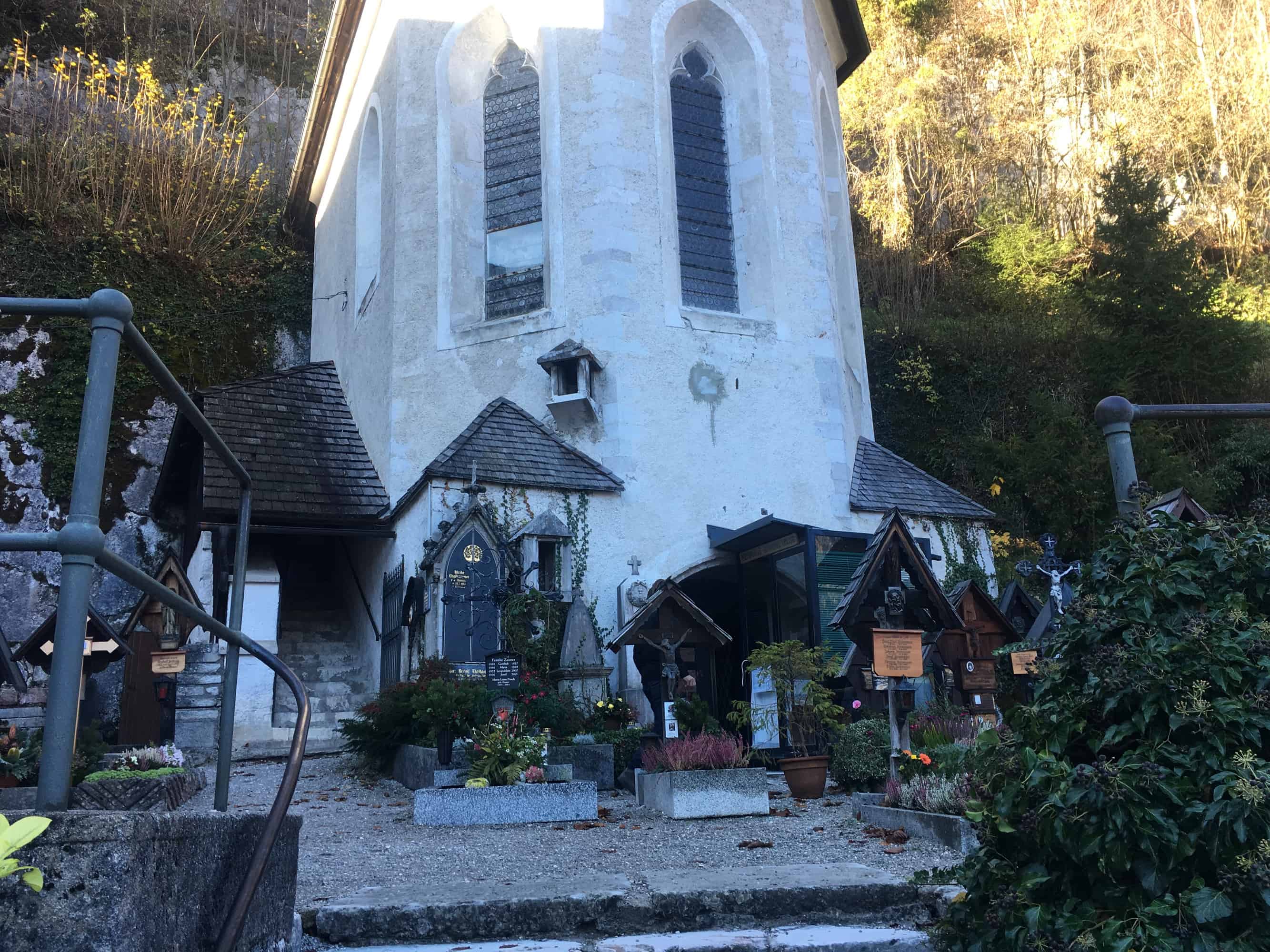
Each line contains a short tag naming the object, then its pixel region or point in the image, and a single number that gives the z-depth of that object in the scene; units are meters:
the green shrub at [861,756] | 9.06
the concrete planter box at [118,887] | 2.02
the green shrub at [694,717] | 10.26
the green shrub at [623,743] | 10.38
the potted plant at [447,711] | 9.11
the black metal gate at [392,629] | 13.20
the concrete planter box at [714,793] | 8.22
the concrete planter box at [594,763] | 9.95
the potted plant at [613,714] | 11.00
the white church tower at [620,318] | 13.46
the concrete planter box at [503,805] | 8.15
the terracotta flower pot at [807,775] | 9.11
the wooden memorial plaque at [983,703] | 10.41
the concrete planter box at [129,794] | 7.50
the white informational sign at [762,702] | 10.21
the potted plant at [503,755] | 8.51
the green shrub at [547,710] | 10.06
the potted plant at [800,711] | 9.16
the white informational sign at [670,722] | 9.62
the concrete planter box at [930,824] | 6.09
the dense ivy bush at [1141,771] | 2.84
